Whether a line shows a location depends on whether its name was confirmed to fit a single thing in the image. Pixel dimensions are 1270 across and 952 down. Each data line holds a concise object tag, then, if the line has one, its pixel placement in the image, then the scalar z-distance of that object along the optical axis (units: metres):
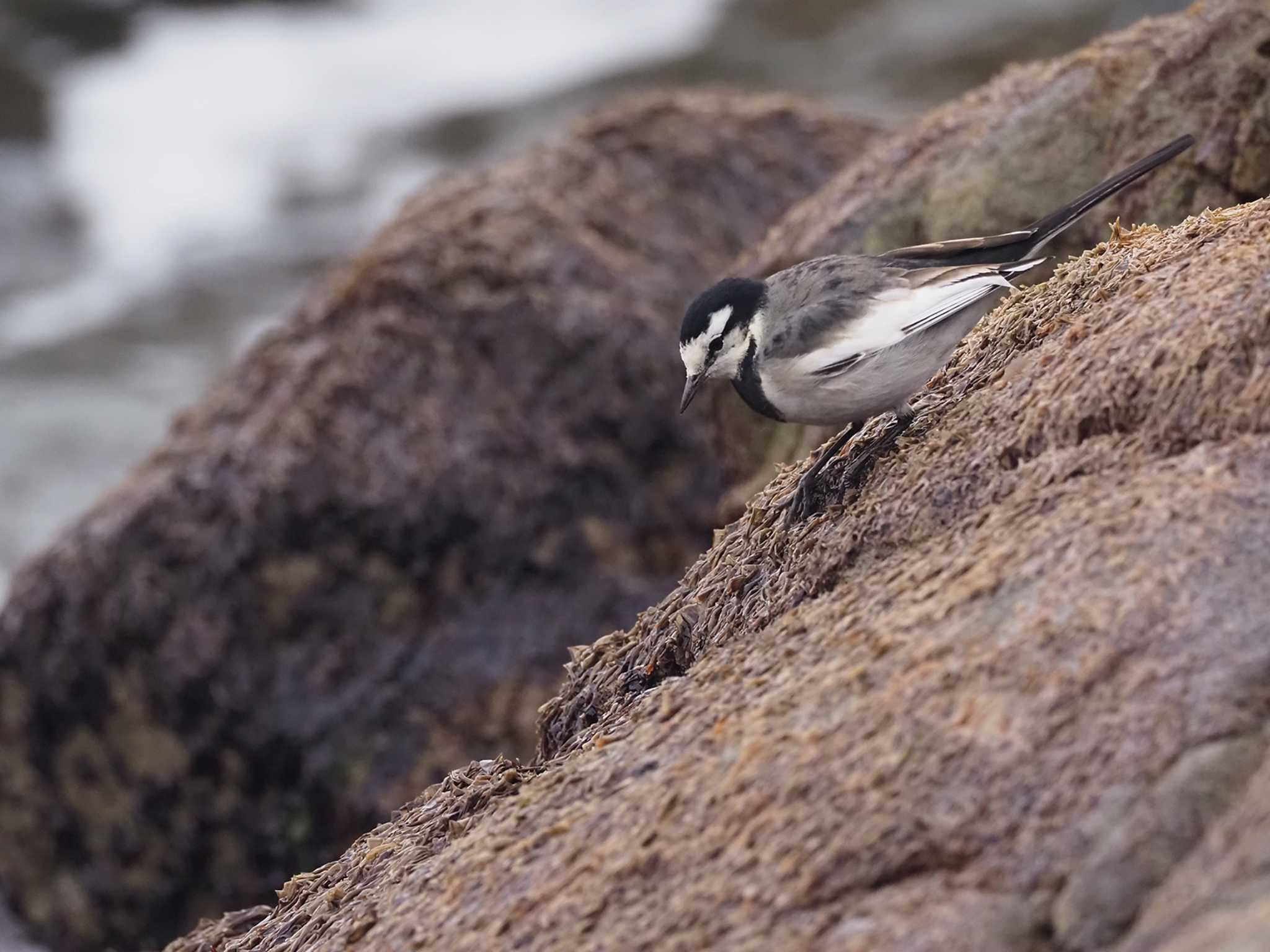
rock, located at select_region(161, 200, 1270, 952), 6.08
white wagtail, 9.42
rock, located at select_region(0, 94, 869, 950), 16.44
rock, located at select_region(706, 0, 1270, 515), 12.41
